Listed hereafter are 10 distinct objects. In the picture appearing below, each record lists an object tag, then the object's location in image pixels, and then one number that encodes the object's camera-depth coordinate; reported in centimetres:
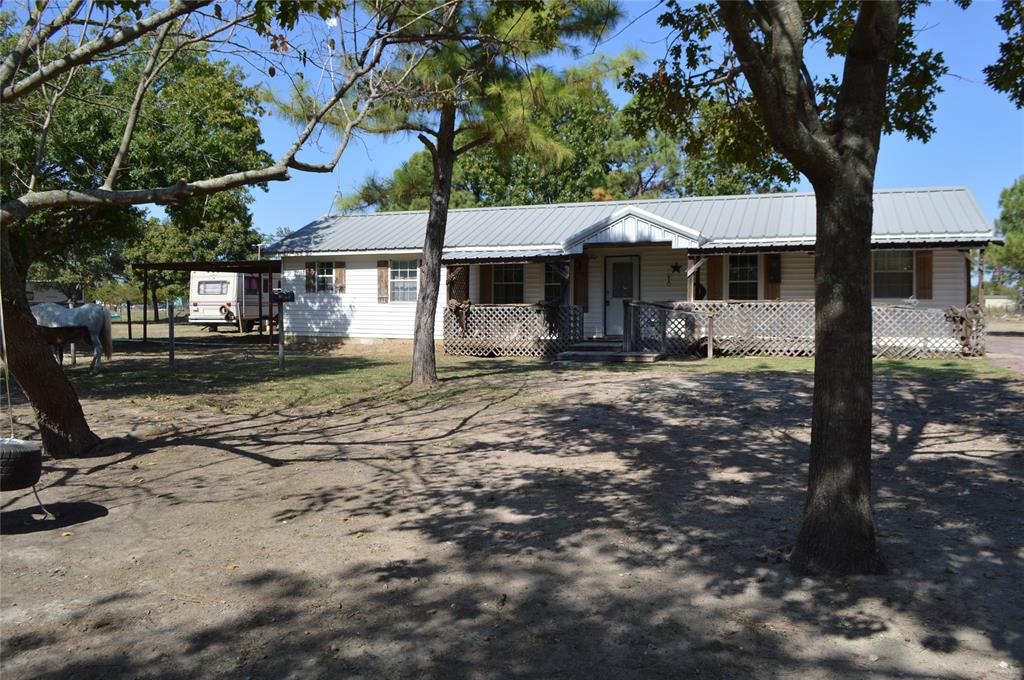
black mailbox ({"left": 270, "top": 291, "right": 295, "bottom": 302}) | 1738
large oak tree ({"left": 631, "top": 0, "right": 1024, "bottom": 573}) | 446
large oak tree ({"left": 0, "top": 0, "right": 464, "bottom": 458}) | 634
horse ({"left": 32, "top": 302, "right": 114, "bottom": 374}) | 1594
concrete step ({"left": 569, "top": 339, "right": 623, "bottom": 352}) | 1956
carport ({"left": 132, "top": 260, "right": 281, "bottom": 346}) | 2249
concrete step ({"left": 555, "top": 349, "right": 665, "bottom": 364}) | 1764
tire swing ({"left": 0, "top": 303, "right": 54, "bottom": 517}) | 519
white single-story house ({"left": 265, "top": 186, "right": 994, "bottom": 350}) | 1930
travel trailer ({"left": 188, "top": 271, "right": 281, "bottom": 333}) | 3309
